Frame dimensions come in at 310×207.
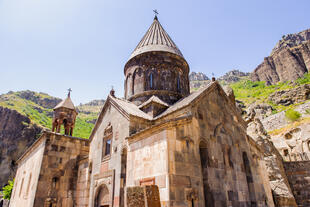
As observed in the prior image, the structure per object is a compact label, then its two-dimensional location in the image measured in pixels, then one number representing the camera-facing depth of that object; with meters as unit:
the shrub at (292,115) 26.25
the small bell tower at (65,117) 13.05
